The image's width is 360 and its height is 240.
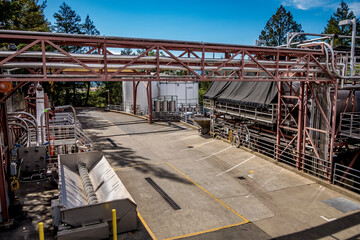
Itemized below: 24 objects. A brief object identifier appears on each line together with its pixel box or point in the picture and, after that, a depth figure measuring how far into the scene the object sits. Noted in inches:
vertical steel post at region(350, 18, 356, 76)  545.0
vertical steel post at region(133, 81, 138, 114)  1553.8
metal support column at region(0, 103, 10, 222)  385.7
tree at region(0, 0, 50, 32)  1019.9
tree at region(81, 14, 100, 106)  2657.5
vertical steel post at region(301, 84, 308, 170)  597.8
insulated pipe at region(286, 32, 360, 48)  581.0
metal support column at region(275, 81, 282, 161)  653.5
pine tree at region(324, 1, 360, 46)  2229.3
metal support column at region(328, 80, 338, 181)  546.6
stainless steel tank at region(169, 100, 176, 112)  1369.3
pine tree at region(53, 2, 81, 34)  2381.9
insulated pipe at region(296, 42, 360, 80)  530.0
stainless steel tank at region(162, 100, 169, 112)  1366.9
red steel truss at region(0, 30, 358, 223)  384.5
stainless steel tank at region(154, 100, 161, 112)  1369.3
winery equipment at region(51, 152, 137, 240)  342.6
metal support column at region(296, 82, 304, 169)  610.5
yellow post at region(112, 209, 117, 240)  344.5
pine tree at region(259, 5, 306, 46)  2463.1
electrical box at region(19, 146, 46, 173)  541.3
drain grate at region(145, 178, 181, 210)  458.6
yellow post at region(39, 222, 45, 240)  284.3
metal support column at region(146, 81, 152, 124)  1293.1
